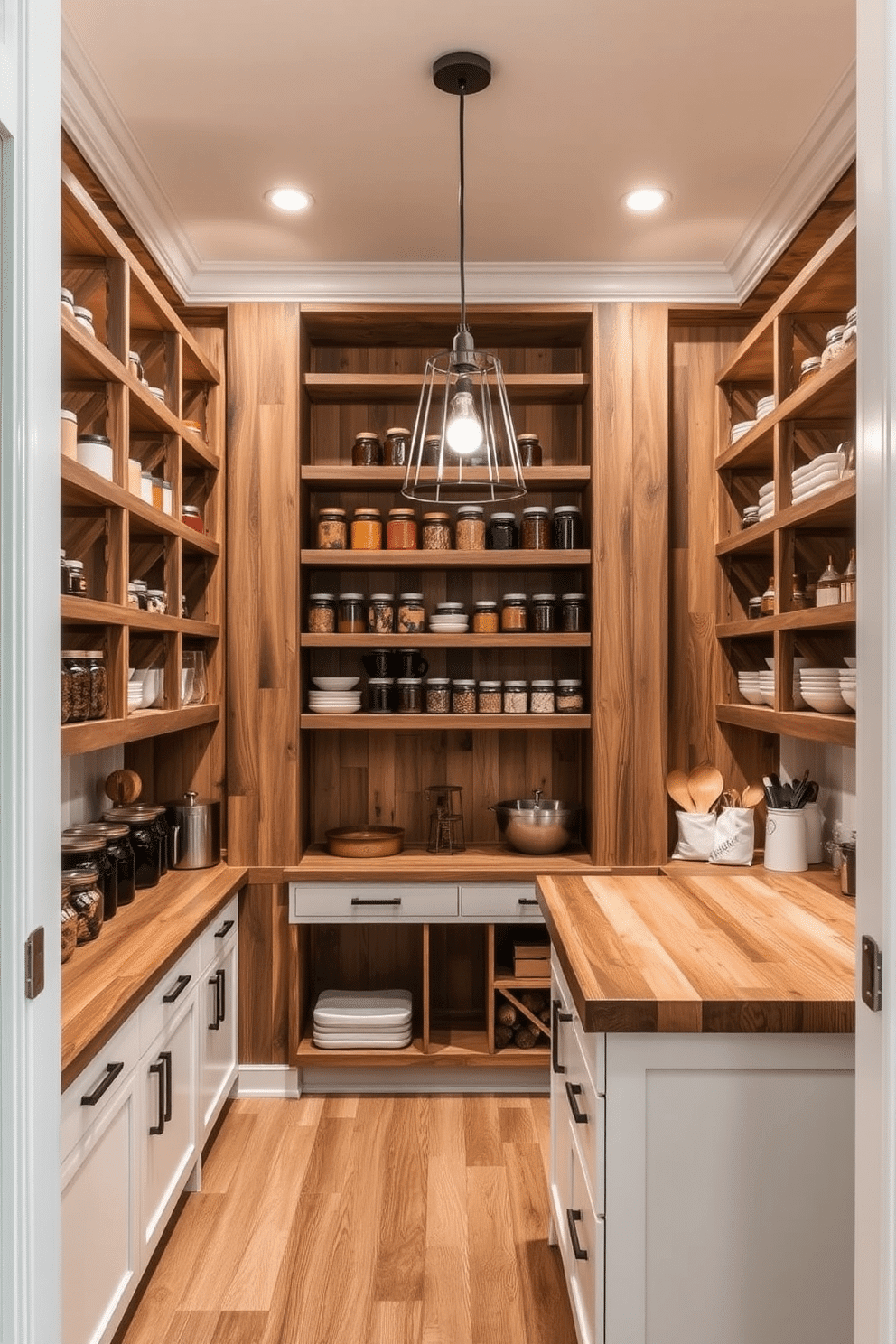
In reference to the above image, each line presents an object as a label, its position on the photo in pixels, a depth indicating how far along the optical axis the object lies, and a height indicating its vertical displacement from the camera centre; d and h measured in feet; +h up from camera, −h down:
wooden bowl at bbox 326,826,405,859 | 11.50 -1.89
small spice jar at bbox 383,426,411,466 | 11.58 +2.56
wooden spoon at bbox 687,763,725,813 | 11.28 -1.22
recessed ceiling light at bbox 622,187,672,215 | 9.62 +4.45
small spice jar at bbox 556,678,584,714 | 11.61 -0.28
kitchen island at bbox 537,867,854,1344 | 5.53 -2.61
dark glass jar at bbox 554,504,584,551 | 11.67 +1.64
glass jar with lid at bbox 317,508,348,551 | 11.56 +1.58
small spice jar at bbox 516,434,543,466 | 11.69 +2.51
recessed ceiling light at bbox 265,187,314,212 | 9.54 +4.41
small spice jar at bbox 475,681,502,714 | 11.61 -0.28
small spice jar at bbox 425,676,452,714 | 11.69 -0.25
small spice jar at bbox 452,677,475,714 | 11.55 -0.26
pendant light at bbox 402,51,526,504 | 7.16 +1.93
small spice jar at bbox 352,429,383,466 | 11.71 +2.52
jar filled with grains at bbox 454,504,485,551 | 11.54 +1.56
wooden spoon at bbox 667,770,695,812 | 11.37 -1.27
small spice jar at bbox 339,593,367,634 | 11.60 +0.66
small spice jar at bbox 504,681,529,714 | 11.59 -0.32
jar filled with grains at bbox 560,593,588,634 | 11.61 +0.69
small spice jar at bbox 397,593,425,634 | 11.60 +0.65
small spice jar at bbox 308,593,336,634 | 11.63 +0.66
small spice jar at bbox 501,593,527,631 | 11.62 +0.67
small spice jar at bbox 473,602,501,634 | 11.63 +0.60
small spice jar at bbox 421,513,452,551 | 11.58 +1.57
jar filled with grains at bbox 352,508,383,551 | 11.59 +1.60
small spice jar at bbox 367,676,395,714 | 11.63 -0.23
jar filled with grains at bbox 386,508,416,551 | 11.65 +1.57
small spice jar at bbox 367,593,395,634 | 11.56 +0.66
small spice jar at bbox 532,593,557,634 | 11.63 +0.70
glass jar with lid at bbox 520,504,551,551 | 11.61 +1.63
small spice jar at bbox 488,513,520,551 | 11.63 +1.59
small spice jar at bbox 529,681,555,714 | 11.60 -0.28
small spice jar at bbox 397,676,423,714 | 11.68 -0.24
